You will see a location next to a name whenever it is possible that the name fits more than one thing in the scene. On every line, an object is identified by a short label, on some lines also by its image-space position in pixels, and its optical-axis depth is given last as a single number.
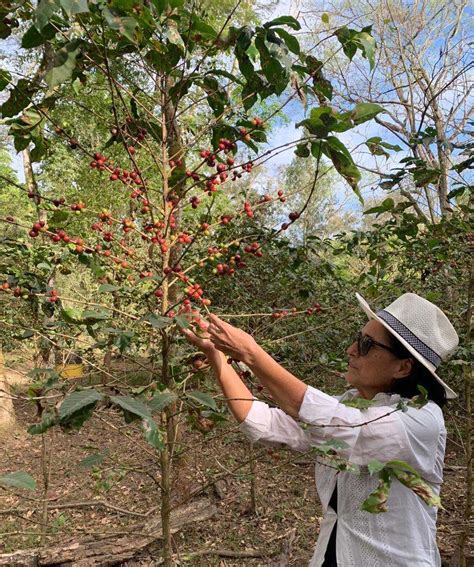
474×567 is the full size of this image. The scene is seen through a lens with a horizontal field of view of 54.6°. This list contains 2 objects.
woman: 1.23
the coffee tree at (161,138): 1.06
